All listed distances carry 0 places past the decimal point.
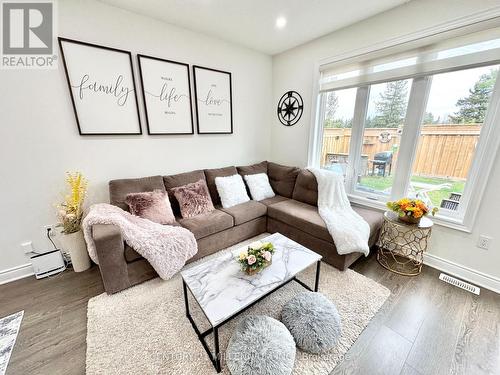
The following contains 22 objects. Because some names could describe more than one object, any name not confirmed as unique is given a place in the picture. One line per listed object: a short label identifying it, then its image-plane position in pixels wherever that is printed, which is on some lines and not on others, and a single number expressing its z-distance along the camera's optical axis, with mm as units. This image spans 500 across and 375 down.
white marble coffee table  1182
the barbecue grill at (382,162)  2365
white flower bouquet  1370
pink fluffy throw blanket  1718
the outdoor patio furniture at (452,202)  2007
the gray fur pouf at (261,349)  1088
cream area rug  1224
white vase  1978
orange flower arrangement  1866
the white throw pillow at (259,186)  2941
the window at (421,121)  1748
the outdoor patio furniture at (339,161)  2604
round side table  1986
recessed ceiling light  2227
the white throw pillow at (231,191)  2676
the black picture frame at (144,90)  2227
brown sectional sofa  1700
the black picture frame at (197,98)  2613
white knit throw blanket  1907
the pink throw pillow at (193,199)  2371
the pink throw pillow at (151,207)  2102
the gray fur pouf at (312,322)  1268
